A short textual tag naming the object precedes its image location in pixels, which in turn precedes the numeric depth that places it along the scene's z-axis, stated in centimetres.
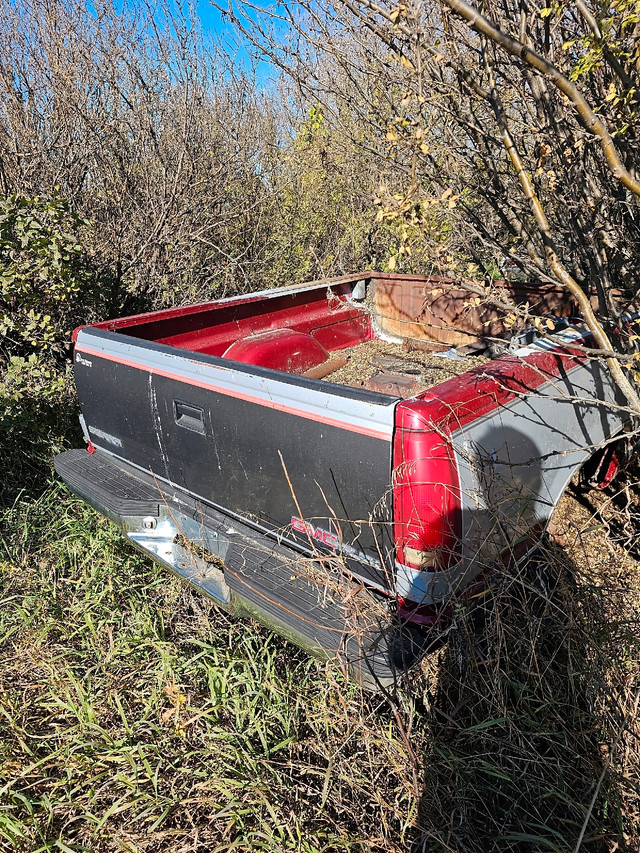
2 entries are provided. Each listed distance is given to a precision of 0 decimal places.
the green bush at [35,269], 447
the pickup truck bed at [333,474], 219
